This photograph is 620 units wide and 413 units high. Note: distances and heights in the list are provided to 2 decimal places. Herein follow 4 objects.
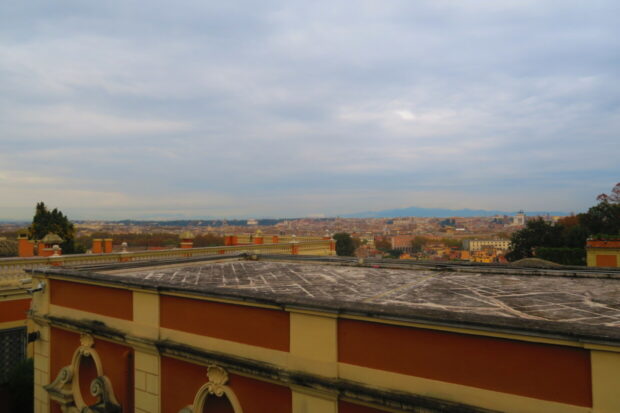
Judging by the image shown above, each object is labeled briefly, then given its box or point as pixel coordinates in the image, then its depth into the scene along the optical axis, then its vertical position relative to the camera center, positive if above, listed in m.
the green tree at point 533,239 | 34.71 -2.09
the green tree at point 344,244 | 43.01 -2.98
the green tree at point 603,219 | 31.99 -0.30
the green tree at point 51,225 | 32.91 -0.11
